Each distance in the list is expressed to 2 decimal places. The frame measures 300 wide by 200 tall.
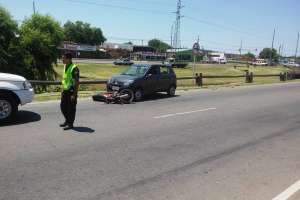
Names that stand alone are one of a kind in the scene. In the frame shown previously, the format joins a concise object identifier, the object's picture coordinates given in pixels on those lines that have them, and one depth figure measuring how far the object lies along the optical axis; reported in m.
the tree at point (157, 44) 176.64
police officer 10.11
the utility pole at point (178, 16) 83.41
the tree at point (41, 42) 31.14
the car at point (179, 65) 79.12
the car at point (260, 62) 124.79
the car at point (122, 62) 74.56
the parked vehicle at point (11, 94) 10.63
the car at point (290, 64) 129.04
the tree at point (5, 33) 28.23
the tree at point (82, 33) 141.75
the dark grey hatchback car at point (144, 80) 17.47
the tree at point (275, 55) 181.62
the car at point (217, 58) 126.81
